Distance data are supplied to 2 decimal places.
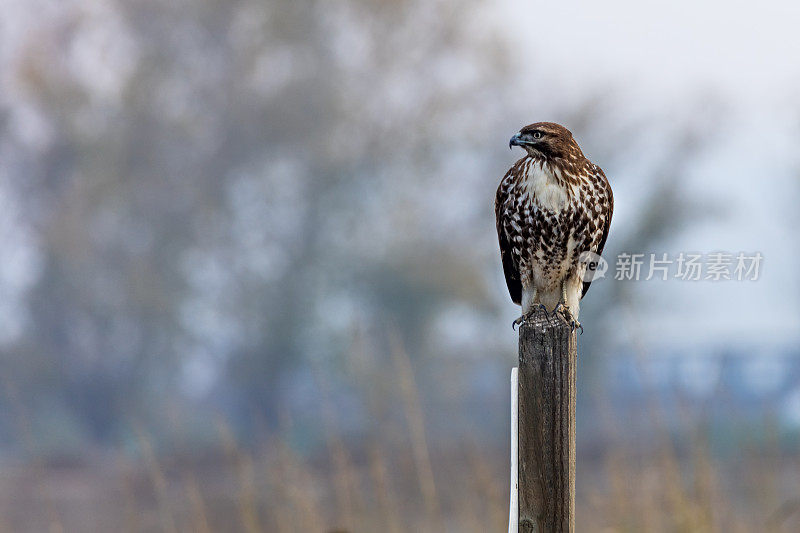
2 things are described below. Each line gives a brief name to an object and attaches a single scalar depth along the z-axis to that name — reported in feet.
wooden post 90.77
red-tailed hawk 91.80
